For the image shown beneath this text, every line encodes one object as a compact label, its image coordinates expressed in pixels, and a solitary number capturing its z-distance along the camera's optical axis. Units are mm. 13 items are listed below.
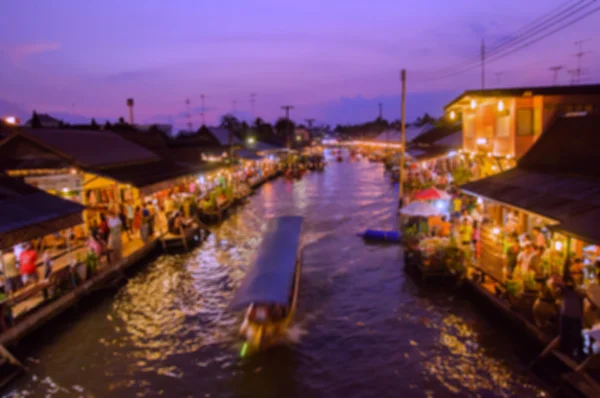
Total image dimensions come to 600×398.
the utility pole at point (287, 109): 78231
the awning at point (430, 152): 38247
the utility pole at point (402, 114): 31641
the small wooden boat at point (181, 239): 24125
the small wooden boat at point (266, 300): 12078
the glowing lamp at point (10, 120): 22031
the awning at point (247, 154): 52006
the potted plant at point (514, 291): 12367
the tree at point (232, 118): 109438
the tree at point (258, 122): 118688
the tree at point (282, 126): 128825
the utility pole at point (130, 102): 42556
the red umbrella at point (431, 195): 22828
